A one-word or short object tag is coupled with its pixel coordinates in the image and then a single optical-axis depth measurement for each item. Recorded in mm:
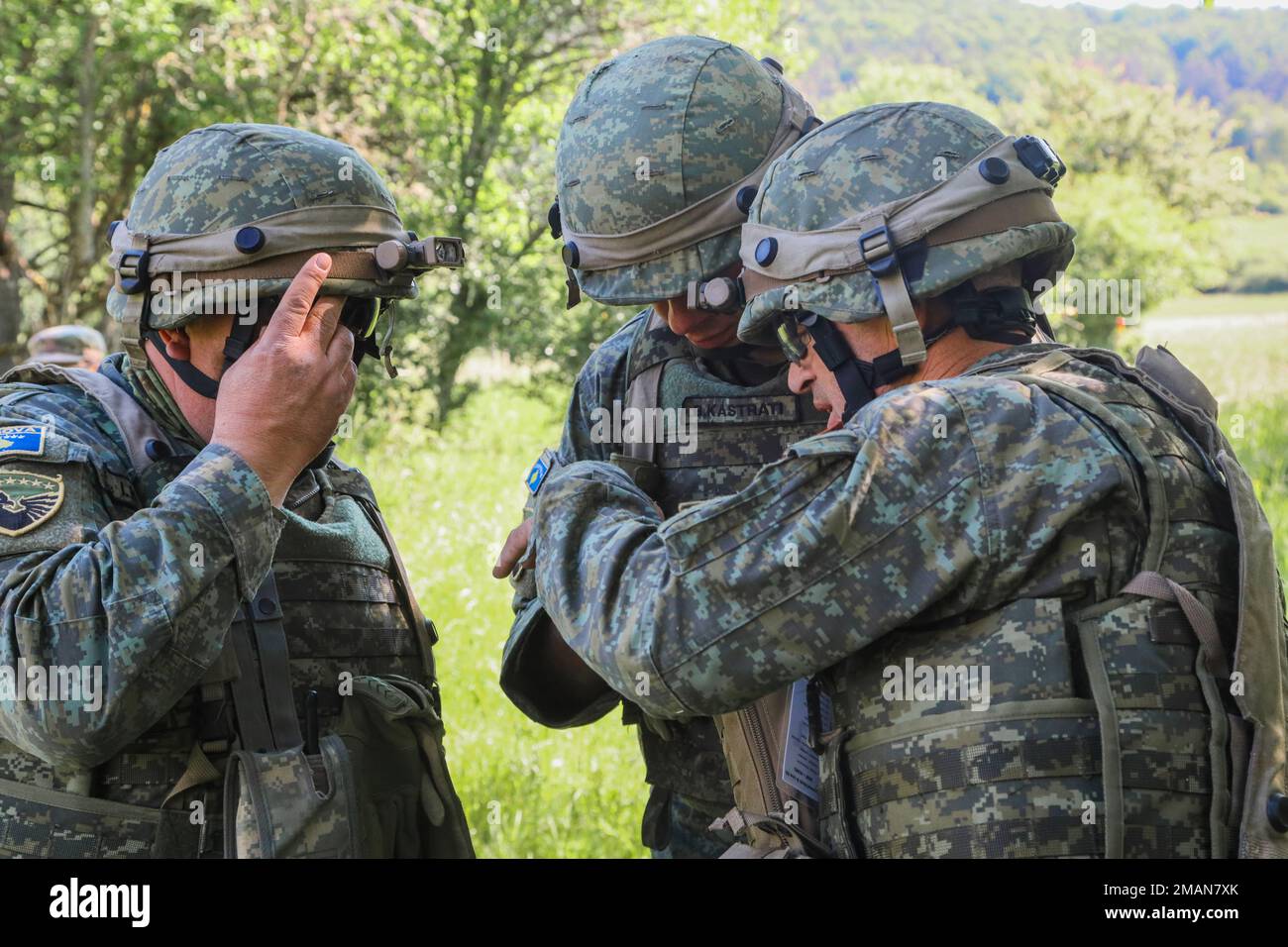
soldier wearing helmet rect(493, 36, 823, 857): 3125
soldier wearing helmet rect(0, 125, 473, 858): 2295
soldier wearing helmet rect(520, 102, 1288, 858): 2170
